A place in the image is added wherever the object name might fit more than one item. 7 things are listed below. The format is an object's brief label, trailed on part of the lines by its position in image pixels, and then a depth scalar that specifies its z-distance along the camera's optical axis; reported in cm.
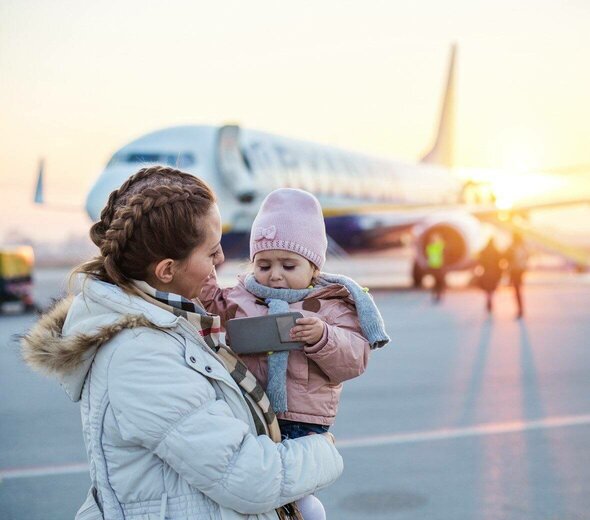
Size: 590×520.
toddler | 207
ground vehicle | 1585
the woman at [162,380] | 175
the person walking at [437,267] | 1967
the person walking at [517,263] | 1581
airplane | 1941
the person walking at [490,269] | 1639
